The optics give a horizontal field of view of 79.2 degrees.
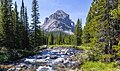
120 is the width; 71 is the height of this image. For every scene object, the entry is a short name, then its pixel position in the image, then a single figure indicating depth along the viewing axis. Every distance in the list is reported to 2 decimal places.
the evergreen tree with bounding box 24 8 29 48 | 19.37
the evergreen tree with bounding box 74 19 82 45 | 27.77
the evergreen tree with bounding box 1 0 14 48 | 15.10
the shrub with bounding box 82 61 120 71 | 7.87
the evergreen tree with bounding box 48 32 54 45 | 37.89
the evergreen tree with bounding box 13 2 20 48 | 16.99
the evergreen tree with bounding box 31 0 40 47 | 19.83
